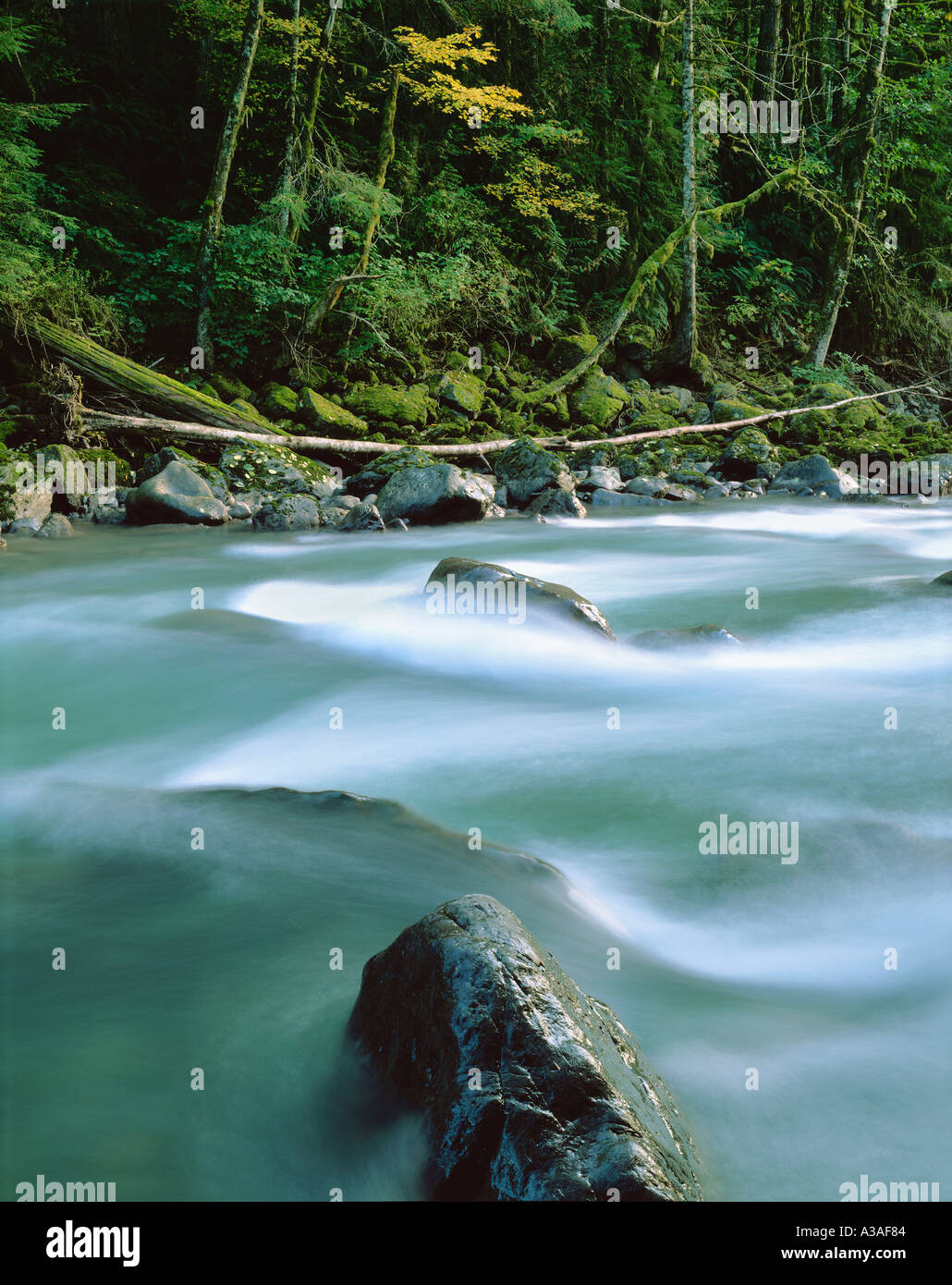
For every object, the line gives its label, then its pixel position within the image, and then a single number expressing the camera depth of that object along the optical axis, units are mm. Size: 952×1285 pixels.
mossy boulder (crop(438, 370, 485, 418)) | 16172
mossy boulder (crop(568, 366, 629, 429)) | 17453
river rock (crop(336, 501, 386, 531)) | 10930
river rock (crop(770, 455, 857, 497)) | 14602
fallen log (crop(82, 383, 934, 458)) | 12422
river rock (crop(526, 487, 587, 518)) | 12367
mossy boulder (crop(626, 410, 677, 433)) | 16953
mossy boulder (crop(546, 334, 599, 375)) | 19141
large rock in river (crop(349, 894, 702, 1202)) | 1722
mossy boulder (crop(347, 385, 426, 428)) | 15227
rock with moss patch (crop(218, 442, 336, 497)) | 12344
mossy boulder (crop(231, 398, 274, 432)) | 13539
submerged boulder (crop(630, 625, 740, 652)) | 6309
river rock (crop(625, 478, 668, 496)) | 13922
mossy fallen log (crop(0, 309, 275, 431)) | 12711
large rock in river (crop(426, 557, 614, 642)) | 6434
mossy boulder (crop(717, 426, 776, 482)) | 15820
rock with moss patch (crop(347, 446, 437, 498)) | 12469
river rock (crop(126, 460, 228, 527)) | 11094
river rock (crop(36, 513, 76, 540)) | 10398
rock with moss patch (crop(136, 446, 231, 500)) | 11898
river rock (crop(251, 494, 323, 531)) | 11180
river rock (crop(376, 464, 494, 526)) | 11195
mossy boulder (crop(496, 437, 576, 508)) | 12828
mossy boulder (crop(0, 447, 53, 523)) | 10680
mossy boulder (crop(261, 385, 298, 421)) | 14766
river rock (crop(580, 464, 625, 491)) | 13938
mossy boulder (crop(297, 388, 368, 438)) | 14508
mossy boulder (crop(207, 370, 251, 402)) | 14977
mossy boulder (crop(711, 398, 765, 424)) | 18078
